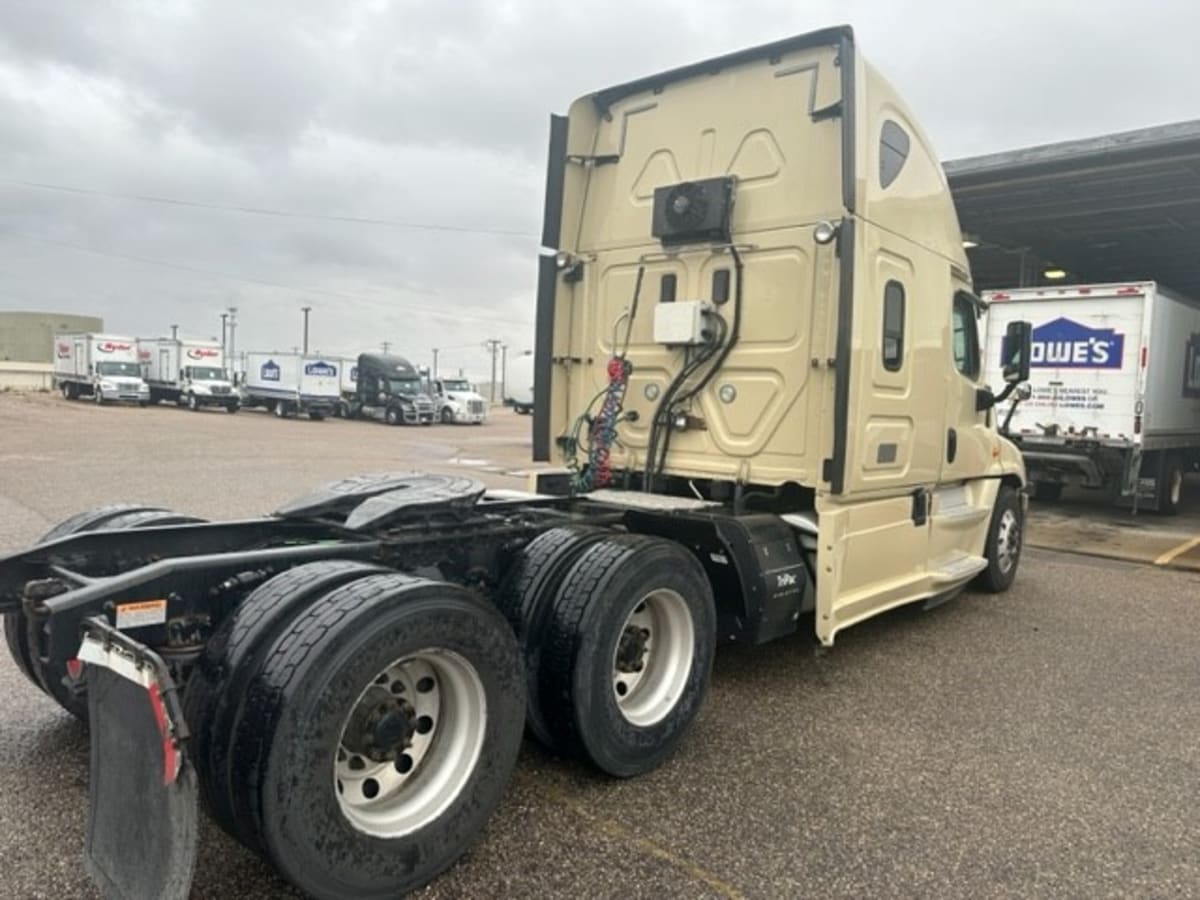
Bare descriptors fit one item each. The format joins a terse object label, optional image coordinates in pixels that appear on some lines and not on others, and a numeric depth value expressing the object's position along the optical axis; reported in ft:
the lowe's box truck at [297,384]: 121.70
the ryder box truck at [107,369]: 125.70
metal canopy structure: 33.58
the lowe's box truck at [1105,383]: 37.37
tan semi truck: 7.93
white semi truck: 123.44
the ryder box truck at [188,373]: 125.08
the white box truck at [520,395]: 110.20
